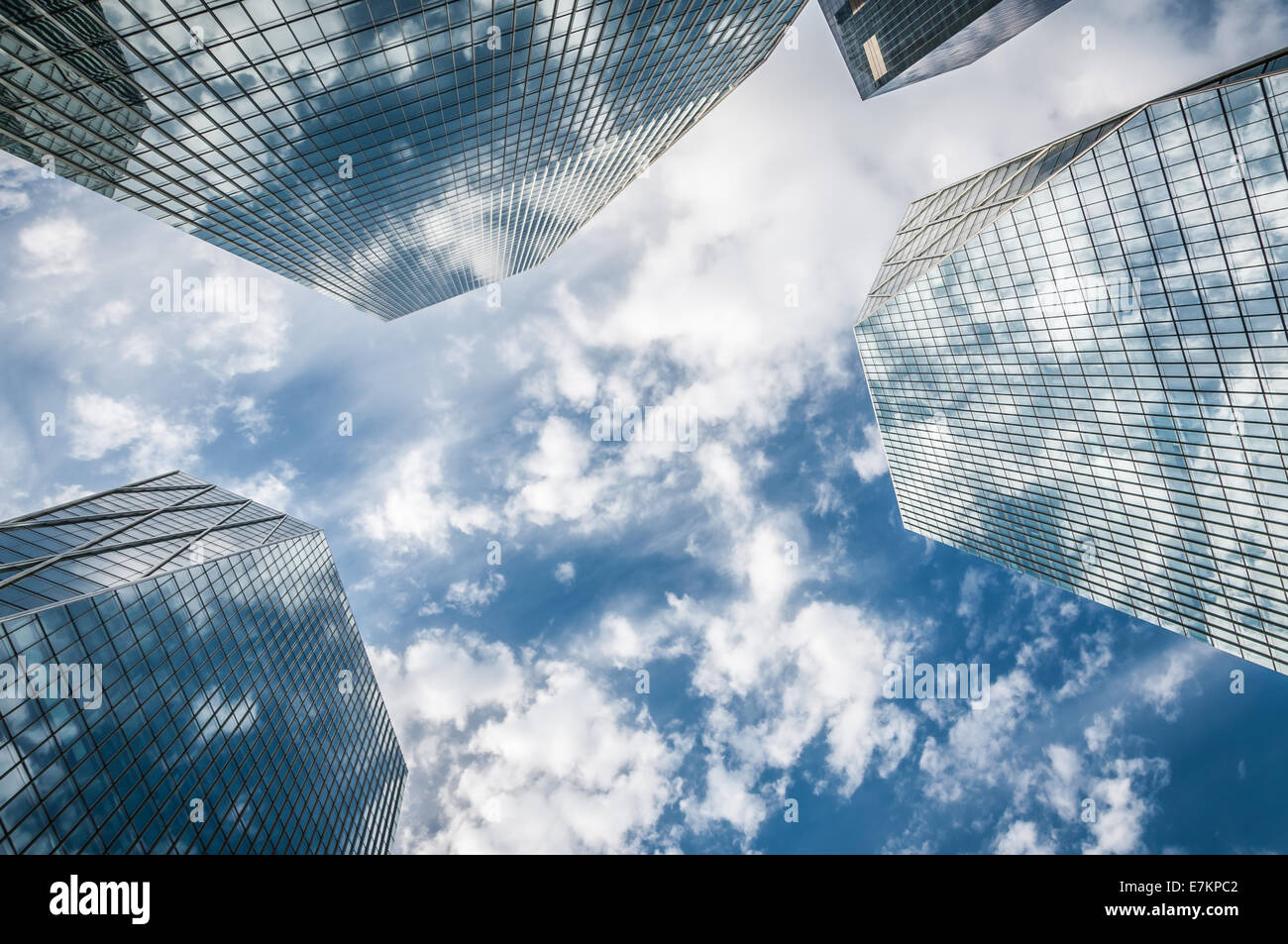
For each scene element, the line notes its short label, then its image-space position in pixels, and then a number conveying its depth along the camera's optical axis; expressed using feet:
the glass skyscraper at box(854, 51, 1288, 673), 120.57
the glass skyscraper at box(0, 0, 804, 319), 80.59
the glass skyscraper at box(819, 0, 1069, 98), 343.67
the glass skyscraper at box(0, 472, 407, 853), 84.53
